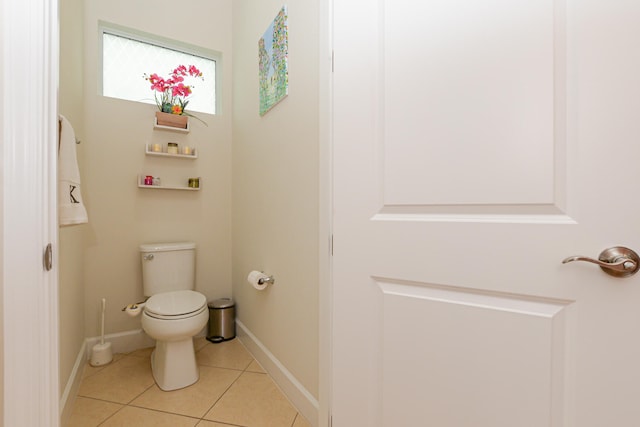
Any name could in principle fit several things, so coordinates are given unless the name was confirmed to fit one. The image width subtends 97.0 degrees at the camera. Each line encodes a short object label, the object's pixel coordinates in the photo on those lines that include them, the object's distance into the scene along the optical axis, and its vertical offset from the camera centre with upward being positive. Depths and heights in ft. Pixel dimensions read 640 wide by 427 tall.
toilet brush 6.02 -2.99
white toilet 5.20 -2.04
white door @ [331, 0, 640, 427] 1.98 +0.02
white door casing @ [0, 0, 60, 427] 2.09 +0.06
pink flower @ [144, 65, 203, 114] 6.86 +3.09
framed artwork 5.07 +2.94
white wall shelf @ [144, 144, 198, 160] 6.88 +1.50
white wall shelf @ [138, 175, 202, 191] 6.82 +0.68
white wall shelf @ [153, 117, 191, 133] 6.91 +2.14
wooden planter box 6.90 +2.35
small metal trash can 7.24 -2.79
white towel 3.59 +0.45
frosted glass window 6.91 +3.78
